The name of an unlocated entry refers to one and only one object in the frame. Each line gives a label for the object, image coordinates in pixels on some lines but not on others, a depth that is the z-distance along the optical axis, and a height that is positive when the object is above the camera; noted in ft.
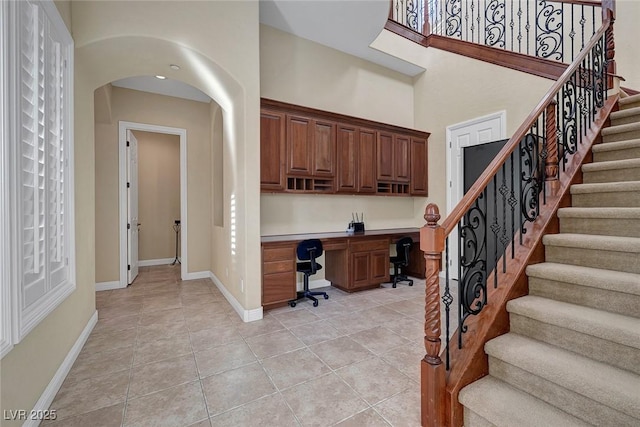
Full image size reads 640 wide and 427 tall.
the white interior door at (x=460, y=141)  14.16 +3.68
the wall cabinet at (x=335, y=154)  12.38 +2.90
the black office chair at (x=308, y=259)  11.79 -1.91
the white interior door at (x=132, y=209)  15.31 +0.30
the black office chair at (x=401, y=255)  14.55 -2.18
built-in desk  11.38 -2.19
